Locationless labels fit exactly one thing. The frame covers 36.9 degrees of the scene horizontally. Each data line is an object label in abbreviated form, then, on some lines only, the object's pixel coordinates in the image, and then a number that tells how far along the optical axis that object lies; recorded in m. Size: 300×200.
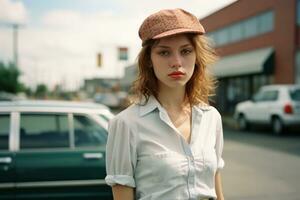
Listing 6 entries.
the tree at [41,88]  91.88
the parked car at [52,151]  4.59
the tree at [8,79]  53.47
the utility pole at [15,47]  38.54
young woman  1.85
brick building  22.13
